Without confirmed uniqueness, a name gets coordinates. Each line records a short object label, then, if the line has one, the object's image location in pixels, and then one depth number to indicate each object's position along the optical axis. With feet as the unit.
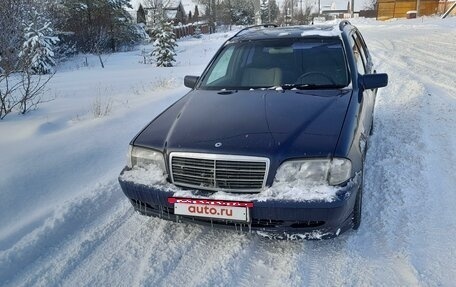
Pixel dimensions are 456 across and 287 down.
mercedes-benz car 8.40
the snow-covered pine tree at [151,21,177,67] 58.85
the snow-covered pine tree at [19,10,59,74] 52.27
